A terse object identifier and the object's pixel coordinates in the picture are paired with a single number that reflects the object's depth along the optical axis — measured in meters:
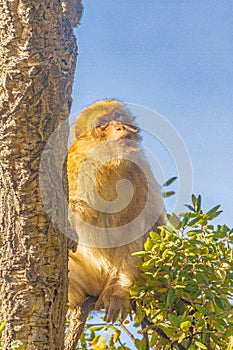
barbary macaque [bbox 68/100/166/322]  6.90
